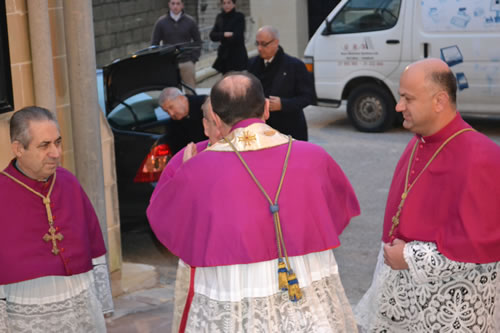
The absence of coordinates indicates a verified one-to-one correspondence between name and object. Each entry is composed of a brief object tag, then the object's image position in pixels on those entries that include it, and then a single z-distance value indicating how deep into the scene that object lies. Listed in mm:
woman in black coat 13086
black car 7312
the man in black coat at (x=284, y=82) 7054
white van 10969
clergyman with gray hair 3740
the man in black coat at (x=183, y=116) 6391
